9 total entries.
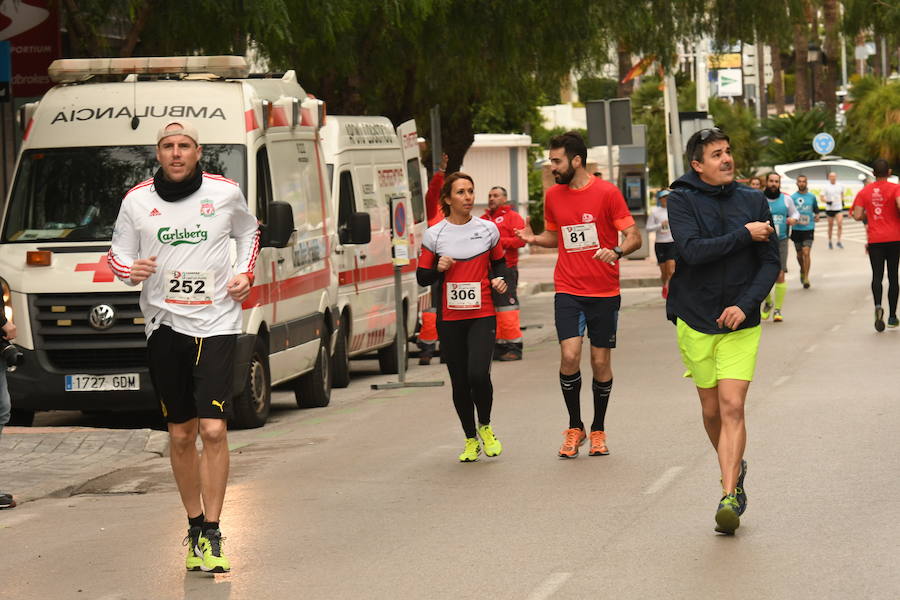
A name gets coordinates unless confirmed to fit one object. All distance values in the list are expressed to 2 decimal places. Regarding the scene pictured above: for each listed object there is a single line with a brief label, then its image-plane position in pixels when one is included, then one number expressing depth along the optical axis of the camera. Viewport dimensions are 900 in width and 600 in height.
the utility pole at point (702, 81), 44.68
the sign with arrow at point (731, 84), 66.75
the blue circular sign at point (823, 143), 56.94
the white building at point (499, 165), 40.09
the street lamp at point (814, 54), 74.38
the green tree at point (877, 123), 60.16
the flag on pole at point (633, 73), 46.27
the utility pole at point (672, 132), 38.50
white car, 52.83
